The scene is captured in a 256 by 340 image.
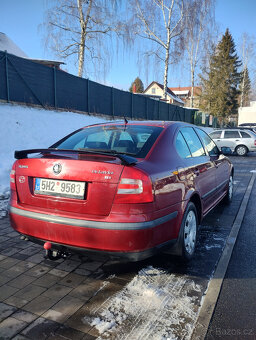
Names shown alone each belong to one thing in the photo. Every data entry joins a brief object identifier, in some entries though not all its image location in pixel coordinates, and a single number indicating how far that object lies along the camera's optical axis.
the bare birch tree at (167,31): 21.70
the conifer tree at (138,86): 84.54
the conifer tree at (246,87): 44.26
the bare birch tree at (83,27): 17.42
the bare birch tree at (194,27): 23.34
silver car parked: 15.84
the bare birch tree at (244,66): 43.38
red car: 2.30
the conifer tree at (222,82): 40.38
